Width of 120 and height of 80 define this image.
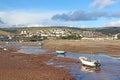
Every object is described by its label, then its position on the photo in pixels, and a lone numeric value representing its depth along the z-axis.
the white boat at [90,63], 22.43
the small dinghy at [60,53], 37.05
